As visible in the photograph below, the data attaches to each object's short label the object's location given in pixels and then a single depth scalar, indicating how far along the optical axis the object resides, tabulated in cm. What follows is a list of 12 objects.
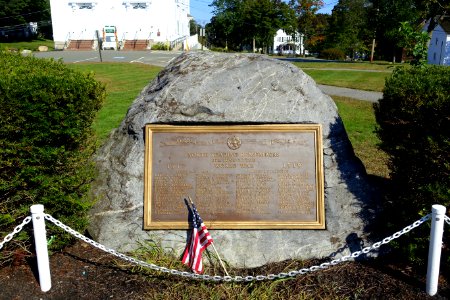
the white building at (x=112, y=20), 4666
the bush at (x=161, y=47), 4316
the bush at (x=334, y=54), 4404
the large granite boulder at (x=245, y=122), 474
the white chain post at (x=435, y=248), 378
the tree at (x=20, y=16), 5541
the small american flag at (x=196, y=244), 442
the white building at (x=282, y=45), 7194
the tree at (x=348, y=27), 4406
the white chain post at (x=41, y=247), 394
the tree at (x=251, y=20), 4506
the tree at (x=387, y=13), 3416
